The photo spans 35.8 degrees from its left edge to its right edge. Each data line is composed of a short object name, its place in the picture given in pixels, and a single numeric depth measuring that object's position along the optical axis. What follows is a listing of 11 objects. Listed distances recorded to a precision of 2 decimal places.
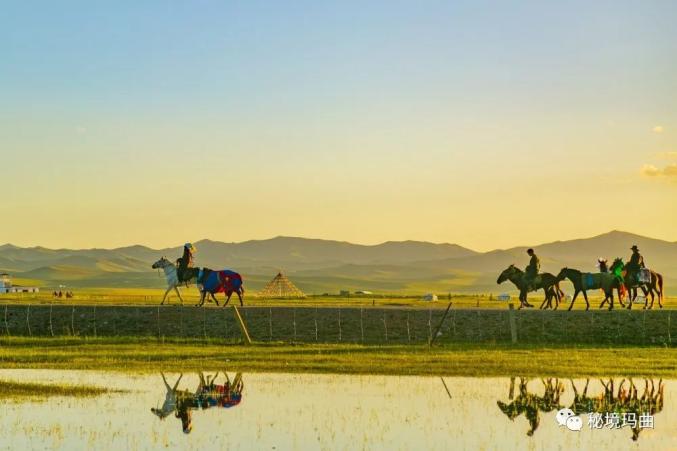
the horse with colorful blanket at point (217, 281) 54.66
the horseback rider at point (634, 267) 53.98
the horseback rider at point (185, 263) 52.63
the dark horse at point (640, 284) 53.84
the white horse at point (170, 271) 54.93
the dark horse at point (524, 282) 53.13
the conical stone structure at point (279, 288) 106.62
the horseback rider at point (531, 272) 52.38
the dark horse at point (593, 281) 53.75
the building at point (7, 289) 102.88
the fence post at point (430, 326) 49.22
